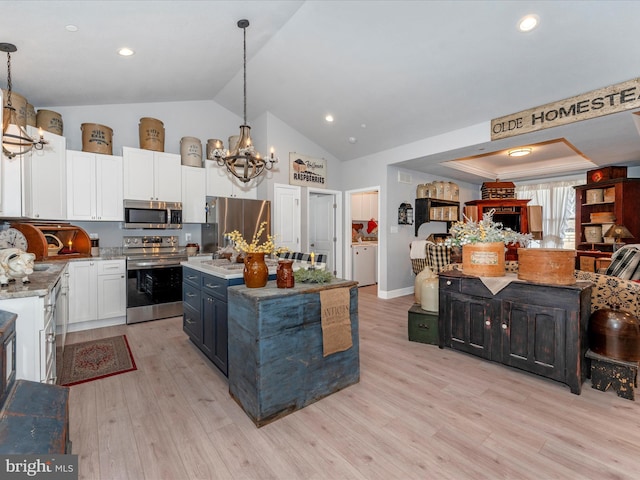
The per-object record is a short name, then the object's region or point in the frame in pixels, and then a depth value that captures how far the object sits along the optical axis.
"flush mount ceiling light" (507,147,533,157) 5.32
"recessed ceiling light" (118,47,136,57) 3.01
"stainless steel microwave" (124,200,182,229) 4.26
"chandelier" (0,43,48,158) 2.38
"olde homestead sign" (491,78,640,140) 3.04
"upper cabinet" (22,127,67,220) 3.42
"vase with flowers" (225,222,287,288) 2.14
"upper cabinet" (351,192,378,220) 7.28
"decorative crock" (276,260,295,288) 2.12
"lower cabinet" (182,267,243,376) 2.50
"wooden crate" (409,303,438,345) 3.35
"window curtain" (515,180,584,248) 6.81
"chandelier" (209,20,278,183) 2.98
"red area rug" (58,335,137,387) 2.68
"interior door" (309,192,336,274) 6.39
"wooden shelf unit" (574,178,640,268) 5.25
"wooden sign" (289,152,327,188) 5.57
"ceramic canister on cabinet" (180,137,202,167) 4.80
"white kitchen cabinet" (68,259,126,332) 3.81
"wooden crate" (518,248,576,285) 2.48
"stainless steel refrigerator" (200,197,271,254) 4.72
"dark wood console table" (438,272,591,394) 2.38
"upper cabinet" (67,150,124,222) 3.91
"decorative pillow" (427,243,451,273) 4.88
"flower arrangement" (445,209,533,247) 2.84
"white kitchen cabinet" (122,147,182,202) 4.26
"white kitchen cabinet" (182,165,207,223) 4.73
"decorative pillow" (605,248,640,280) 3.12
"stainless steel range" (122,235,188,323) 4.09
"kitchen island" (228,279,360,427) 1.92
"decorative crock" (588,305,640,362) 2.32
